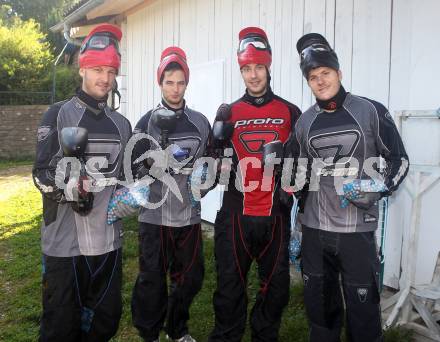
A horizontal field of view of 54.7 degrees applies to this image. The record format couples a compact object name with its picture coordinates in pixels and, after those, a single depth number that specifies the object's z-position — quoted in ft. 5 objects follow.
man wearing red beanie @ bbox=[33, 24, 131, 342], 9.21
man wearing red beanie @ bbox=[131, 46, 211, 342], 11.36
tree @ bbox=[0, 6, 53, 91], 64.69
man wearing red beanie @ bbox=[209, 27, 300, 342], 10.79
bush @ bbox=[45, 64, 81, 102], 68.59
